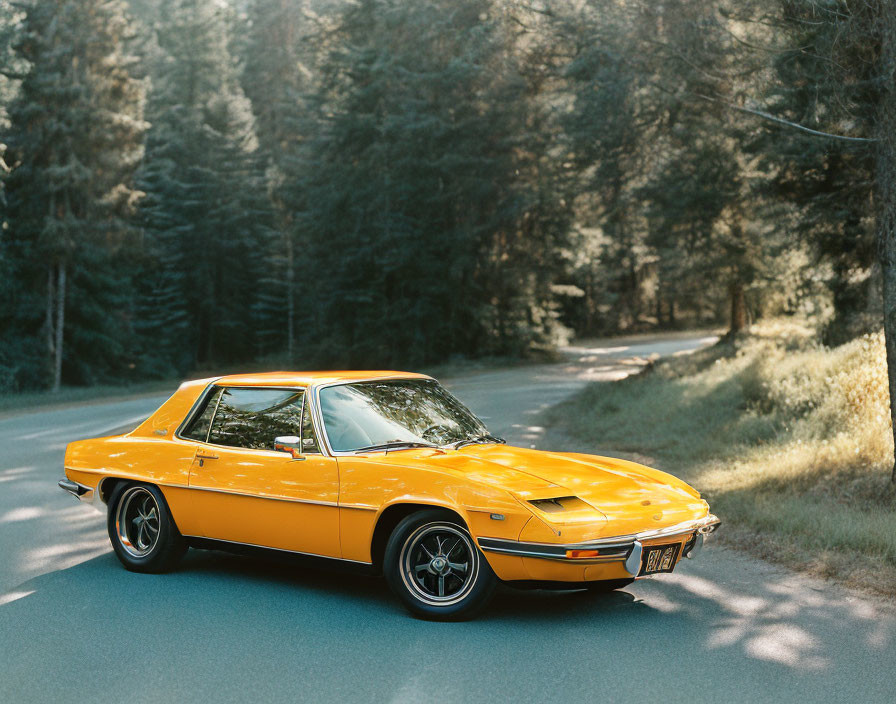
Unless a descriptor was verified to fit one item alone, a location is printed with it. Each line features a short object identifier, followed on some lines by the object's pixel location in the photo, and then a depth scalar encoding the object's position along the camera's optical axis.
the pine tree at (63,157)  38.44
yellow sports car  5.84
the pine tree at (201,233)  53.69
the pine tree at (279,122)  51.72
